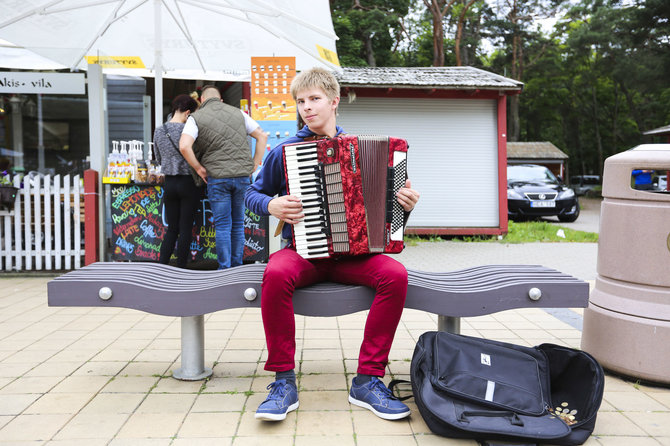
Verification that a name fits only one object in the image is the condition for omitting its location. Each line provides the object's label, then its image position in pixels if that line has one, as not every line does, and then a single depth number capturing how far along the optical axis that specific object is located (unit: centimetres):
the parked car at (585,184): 3342
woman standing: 573
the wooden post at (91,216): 640
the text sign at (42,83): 723
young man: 277
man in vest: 553
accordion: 278
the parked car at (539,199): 1411
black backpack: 244
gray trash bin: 312
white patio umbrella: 573
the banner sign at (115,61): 672
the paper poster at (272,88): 676
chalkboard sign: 645
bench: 289
